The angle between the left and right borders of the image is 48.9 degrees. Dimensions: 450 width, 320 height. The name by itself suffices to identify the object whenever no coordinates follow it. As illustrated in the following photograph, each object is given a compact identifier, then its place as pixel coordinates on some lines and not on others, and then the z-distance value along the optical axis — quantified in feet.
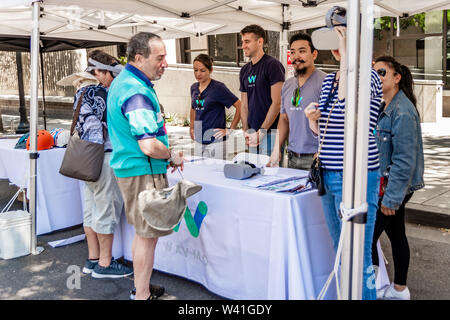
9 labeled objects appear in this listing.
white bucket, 15.23
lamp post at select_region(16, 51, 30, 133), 40.29
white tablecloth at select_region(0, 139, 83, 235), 17.17
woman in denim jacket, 10.27
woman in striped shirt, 8.75
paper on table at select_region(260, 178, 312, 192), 10.39
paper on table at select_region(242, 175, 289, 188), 11.03
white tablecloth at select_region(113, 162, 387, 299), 9.84
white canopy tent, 7.49
